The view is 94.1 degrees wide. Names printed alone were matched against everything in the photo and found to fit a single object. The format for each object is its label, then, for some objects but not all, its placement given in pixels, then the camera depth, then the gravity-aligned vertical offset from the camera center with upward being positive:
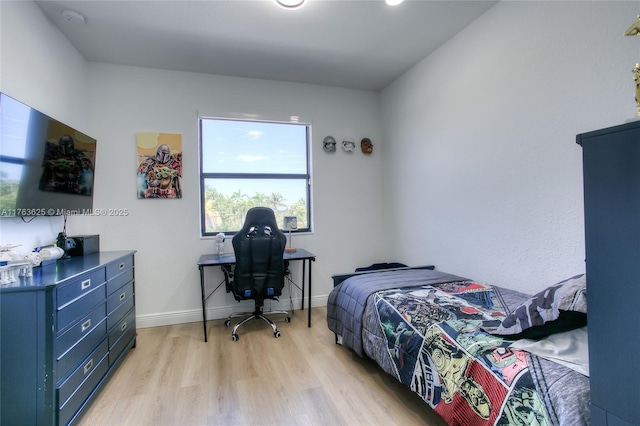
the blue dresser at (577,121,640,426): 0.81 -0.16
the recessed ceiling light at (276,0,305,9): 2.15 +1.57
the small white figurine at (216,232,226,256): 3.25 -0.27
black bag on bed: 3.56 -0.60
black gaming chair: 2.80 -0.39
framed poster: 3.12 +0.58
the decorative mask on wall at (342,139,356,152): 3.82 +0.92
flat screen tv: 1.67 +0.38
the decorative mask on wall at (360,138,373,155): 3.90 +0.92
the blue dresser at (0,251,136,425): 1.41 -0.64
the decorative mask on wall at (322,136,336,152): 3.74 +0.92
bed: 1.09 -0.62
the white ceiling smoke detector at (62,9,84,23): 2.25 +1.58
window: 3.43 +0.56
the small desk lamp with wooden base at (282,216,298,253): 3.52 -0.07
